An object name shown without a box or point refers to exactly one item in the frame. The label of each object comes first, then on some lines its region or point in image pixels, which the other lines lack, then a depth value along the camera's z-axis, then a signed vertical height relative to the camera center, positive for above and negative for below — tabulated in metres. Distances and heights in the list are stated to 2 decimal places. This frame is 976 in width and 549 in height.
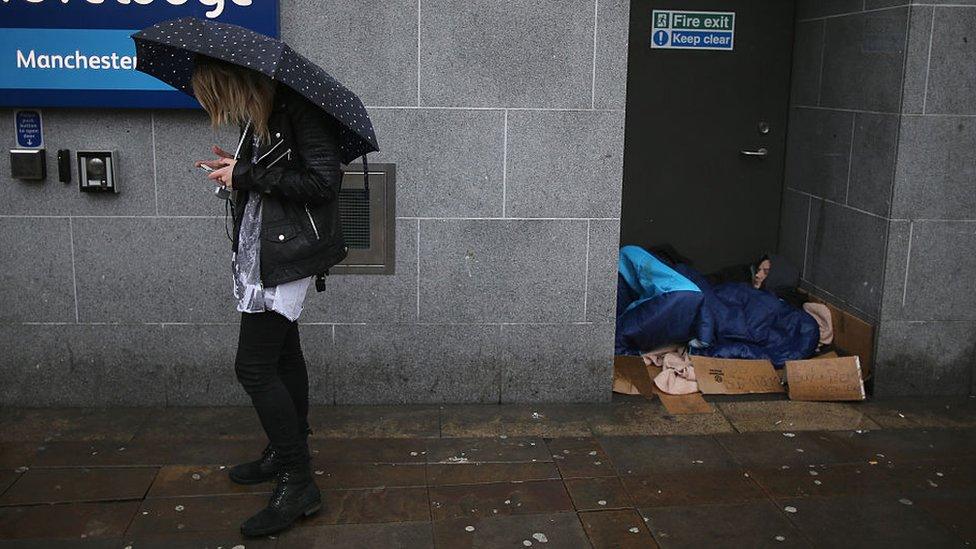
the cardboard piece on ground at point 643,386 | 5.58 -1.62
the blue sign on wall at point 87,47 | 4.96 +0.26
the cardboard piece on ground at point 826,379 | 5.69 -1.55
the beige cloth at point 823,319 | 6.22 -1.32
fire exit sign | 6.70 +0.56
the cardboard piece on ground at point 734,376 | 5.83 -1.58
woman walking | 3.76 -0.47
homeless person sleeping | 5.97 -1.30
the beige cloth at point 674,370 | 5.80 -1.56
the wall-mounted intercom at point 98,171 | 5.14 -0.38
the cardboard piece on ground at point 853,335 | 5.82 -1.35
